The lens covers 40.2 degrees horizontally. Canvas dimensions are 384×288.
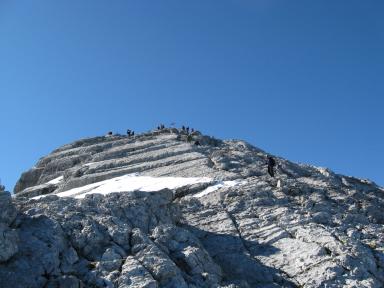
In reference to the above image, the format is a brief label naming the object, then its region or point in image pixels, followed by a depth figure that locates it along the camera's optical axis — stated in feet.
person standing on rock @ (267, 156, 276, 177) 153.99
